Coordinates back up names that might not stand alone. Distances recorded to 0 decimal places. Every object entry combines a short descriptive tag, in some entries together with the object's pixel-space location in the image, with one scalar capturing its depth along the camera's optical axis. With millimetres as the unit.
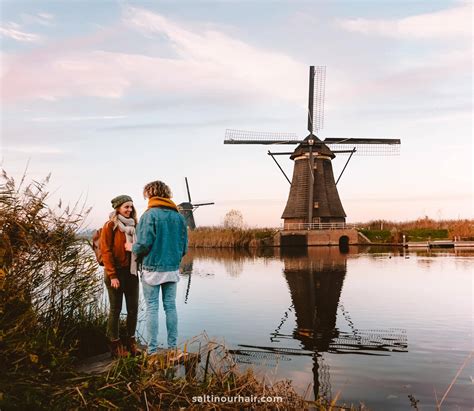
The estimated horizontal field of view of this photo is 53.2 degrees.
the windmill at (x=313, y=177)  32531
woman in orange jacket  4250
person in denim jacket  4070
